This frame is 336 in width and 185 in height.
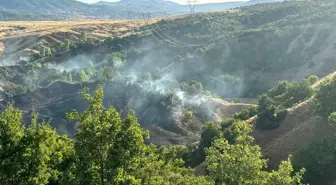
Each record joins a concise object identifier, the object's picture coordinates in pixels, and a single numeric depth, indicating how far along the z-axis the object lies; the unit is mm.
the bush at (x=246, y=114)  82681
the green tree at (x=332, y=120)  52094
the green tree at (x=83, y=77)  150212
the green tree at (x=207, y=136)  70625
